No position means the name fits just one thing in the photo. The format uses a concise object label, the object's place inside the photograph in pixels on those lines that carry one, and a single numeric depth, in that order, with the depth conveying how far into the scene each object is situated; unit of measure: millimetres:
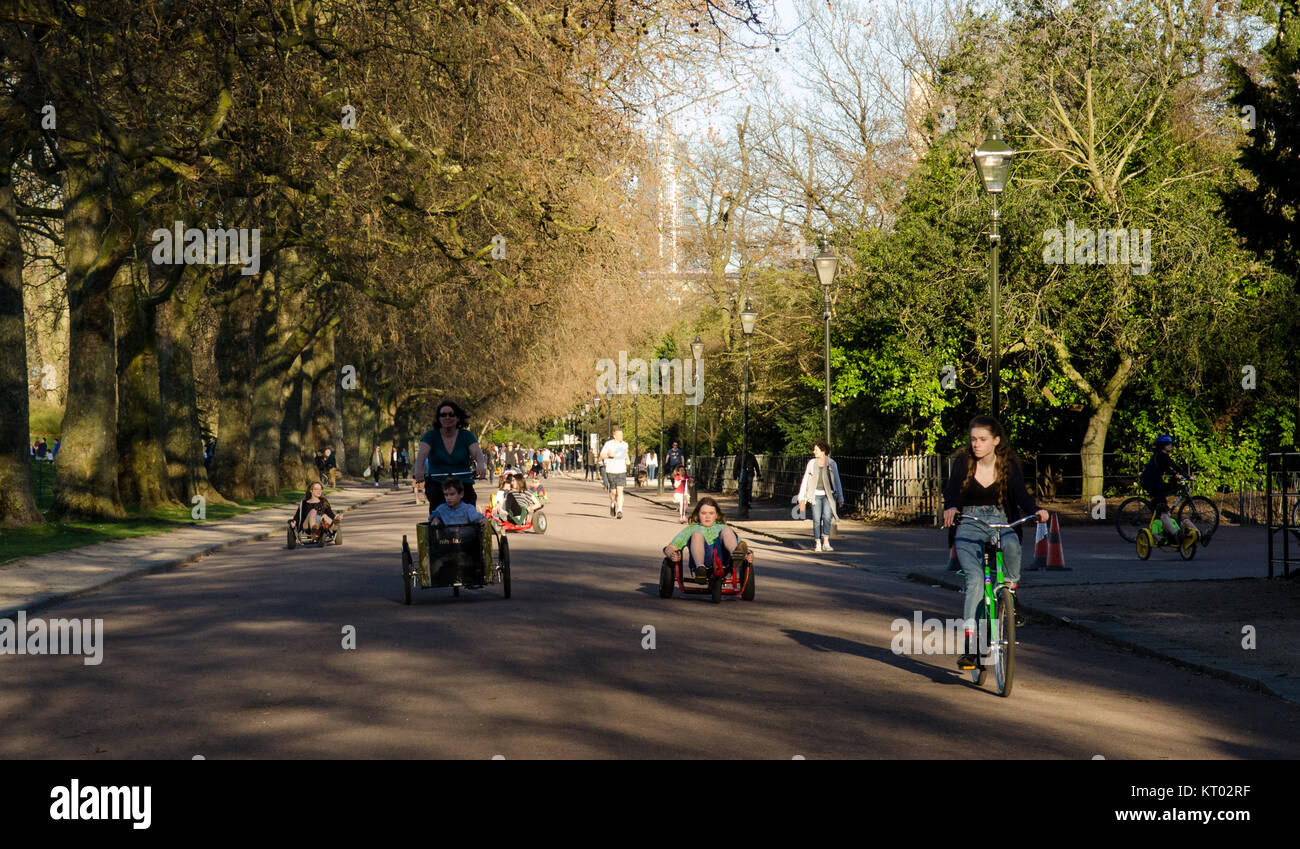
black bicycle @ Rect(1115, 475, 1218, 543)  21000
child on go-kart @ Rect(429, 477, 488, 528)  13539
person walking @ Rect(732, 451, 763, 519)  37219
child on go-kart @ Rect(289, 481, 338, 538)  22938
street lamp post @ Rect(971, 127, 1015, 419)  18453
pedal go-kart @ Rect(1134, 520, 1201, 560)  20312
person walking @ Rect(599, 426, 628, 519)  33125
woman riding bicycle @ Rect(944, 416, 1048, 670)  9359
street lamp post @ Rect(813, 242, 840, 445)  27016
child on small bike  20938
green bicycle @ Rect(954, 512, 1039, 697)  8836
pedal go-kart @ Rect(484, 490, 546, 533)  25844
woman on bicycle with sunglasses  14195
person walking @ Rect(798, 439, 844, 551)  23703
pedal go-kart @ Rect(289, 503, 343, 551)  23000
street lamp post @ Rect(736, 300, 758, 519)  36406
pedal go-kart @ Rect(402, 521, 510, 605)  13383
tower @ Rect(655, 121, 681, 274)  27514
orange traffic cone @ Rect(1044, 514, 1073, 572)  18453
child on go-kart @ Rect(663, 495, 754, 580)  14305
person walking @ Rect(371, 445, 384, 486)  66500
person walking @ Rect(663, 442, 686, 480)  45375
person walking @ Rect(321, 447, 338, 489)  53750
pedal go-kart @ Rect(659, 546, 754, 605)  14117
